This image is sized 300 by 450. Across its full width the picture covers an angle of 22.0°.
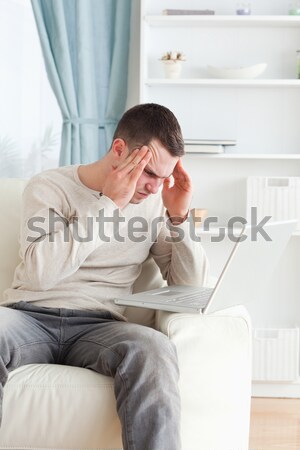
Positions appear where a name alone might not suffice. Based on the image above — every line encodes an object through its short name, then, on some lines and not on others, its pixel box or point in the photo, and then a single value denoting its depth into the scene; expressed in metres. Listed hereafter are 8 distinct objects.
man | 1.86
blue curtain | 3.38
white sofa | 1.81
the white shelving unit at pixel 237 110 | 3.44
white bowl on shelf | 3.30
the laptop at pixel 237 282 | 1.87
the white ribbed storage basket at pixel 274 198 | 3.28
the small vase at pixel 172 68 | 3.33
